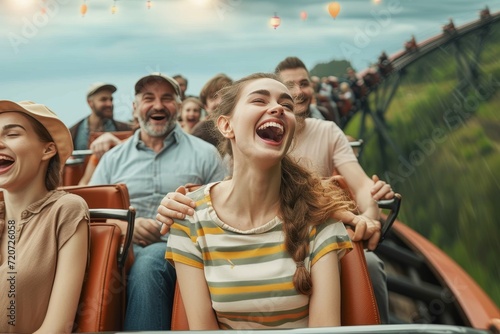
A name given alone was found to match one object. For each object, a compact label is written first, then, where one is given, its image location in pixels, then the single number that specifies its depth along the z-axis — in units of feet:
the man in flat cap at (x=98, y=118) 9.35
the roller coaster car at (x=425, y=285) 5.61
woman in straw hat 3.49
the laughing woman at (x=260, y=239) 3.41
